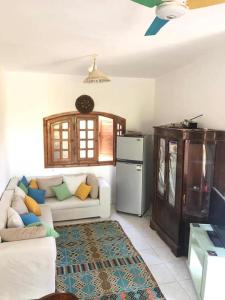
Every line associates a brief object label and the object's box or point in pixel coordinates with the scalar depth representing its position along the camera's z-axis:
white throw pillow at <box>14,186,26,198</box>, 3.60
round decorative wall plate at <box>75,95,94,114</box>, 4.70
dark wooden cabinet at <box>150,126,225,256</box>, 3.07
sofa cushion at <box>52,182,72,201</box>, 4.34
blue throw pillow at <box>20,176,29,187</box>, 4.28
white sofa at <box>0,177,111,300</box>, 2.32
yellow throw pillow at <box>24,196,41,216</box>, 3.53
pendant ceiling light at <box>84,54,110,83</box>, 3.13
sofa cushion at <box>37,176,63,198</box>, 4.44
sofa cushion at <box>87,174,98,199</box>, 4.45
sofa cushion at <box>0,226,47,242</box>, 2.51
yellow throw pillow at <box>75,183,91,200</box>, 4.40
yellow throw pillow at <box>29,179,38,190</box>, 4.34
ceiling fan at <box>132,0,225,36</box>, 1.26
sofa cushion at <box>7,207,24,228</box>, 2.75
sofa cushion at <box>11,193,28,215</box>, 3.22
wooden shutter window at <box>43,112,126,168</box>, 4.70
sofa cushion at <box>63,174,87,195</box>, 4.57
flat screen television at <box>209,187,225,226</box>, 2.61
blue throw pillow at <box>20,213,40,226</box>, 2.99
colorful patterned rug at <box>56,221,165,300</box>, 2.61
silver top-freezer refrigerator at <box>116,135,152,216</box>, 4.51
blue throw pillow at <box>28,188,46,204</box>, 4.15
